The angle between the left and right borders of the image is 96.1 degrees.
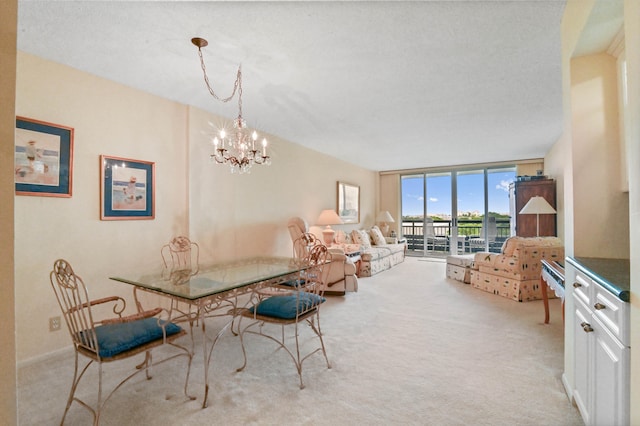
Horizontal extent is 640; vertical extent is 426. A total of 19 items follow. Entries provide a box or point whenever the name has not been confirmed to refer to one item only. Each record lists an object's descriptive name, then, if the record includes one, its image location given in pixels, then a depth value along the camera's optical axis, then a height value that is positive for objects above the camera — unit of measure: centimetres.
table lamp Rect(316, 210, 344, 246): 580 -15
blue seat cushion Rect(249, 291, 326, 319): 212 -69
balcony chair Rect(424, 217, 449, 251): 814 -61
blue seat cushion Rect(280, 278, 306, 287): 281 -68
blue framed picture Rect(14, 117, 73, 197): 229 +48
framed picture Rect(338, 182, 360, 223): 688 +31
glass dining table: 185 -48
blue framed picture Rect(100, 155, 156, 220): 282 +27
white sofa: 553 -76
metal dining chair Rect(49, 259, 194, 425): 155 -69
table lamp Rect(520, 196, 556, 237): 473 +12
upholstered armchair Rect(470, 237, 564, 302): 395 -70
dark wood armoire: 521 +20
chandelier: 224 +89
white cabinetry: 109 -63
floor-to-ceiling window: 734 +12
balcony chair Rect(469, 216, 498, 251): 734 -45
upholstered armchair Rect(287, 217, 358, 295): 431 -93
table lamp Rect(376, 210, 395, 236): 812 -15
